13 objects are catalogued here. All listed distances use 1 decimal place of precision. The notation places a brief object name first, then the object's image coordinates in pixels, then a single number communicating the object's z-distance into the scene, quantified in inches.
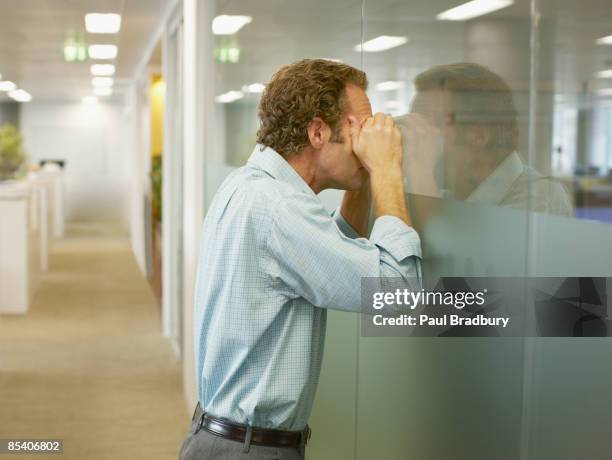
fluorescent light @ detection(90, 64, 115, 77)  496.6
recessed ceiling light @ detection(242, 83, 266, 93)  141.9
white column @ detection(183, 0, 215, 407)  189.5
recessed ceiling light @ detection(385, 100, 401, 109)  86.7
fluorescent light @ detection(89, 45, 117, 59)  395.9
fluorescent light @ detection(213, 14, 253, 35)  158.2
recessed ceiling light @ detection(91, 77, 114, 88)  589.3
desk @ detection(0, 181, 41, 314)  346.6
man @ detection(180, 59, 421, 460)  65.0
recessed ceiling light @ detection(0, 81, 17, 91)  655.8
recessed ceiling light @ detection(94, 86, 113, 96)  684.5
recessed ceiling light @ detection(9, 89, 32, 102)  743.1
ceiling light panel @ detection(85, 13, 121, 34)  299.0
